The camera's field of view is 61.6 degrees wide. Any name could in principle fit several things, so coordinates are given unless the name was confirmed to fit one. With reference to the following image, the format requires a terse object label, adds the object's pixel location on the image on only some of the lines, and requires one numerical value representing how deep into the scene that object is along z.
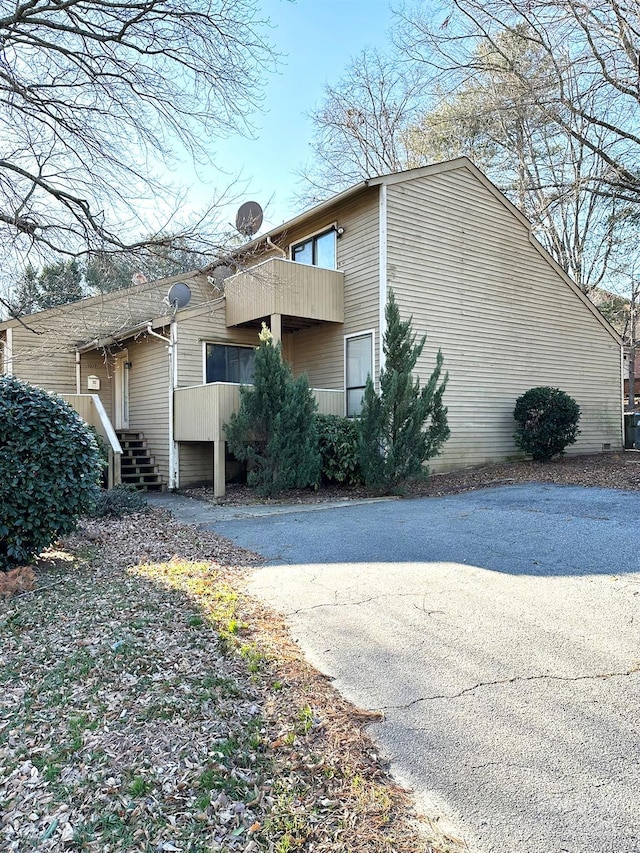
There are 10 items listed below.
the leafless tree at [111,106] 7.28
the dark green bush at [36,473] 5.07
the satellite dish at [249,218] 10.87
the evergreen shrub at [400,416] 9.66
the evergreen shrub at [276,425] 9.75
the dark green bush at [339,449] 10.59
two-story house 11.60
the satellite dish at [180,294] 12.95
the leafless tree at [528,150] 12.94
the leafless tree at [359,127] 21.30
